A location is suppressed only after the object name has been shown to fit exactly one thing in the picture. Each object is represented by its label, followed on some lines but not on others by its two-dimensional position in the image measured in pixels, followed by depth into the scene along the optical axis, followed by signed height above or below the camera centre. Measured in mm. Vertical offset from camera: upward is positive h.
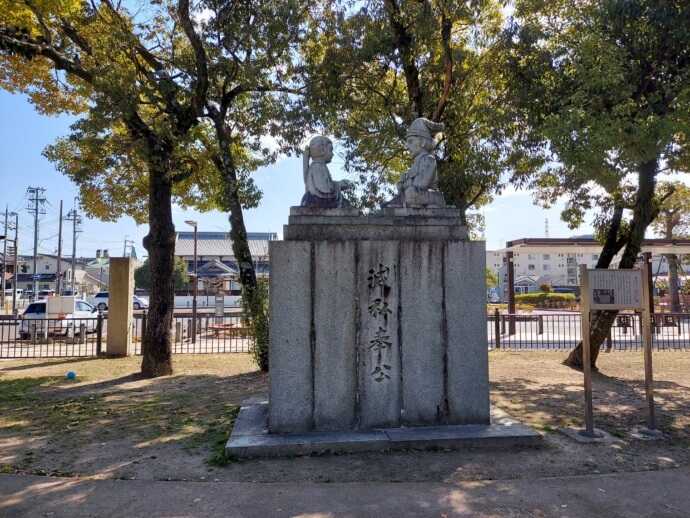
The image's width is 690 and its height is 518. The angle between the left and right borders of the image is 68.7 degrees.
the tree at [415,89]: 9688 +4484
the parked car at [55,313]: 17570 -584
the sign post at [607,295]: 5891 +7
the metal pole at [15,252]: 28936 +3103
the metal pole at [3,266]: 26756 +1770
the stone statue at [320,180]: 6117 +1437
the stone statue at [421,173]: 6160 +1539
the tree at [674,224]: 23094 +3898
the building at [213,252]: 45406 +4473
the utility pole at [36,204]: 39056 +7970
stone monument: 5586 -364
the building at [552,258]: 21125 +2289
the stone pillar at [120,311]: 13273 -329
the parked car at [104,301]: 33162 -182
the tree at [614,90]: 7316 +3394
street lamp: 15897 -319
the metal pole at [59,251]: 38250 +3633
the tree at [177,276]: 46312 +2062
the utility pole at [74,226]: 44478 +6964
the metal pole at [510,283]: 21328 +569
